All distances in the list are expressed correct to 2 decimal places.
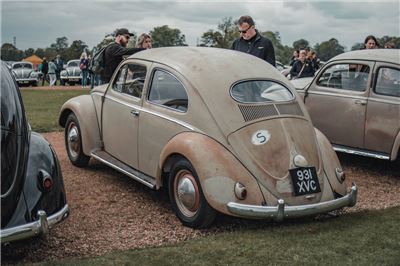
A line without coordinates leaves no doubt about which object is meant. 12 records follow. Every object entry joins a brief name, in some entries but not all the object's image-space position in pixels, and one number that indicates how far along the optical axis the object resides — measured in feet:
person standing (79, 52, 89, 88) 83.56
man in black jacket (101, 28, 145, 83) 26.99
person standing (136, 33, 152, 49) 29.53
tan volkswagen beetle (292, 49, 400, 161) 24.68
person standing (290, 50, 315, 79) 44.78
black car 13.53
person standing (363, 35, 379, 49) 32.94
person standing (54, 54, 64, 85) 104.90
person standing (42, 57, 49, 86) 103.81
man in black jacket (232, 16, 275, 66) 26.61
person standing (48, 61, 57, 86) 93.76
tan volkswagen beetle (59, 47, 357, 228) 16.58
